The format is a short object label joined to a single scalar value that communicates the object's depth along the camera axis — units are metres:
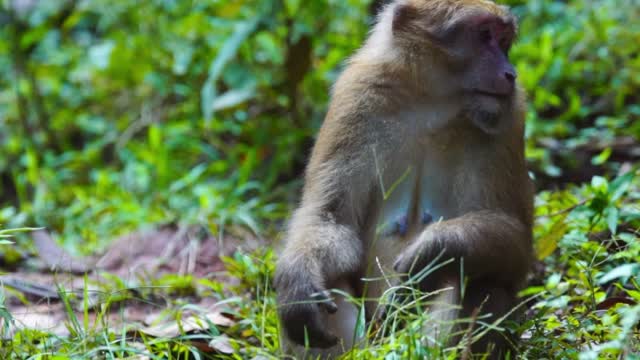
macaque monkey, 7.91
